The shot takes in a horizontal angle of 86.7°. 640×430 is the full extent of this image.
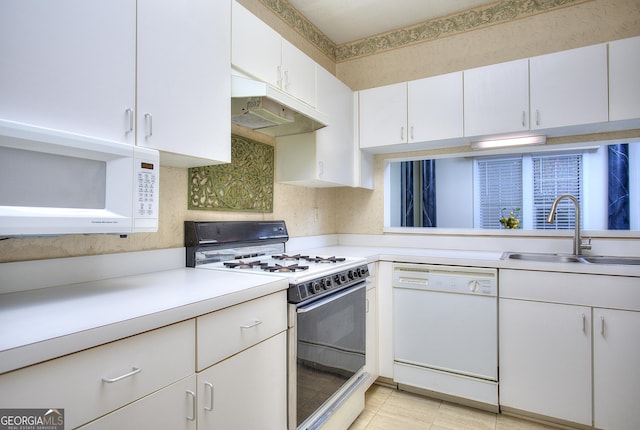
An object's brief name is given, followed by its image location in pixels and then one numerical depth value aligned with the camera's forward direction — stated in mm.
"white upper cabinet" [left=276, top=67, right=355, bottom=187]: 2396
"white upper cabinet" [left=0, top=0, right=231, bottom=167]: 963
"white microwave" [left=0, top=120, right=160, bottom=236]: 932
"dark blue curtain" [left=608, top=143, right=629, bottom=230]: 3402
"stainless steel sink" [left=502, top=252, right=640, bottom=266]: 2144
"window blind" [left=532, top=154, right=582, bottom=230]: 3984
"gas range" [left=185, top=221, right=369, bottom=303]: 1587
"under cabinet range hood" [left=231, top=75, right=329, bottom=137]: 1652
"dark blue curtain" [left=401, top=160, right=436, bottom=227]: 4477
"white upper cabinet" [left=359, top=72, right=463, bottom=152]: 2518
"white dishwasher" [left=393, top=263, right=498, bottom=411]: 2102
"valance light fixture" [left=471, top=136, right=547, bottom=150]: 2373
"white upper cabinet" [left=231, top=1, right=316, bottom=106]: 1752
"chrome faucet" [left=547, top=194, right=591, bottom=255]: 2248
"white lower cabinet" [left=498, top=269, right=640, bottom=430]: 1787
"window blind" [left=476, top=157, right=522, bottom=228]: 4406
